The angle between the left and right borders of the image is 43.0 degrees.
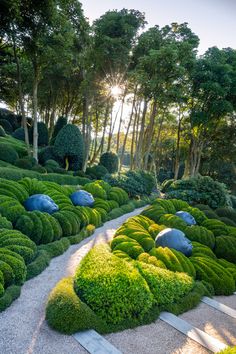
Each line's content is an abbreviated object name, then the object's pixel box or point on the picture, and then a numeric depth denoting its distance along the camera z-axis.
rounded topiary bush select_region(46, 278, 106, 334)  5.76
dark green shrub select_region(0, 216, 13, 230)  8.79
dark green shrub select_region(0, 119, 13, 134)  35.19
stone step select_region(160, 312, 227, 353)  5.86
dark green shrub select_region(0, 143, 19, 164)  20.05
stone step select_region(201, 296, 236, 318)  7.57
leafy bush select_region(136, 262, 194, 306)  7.20
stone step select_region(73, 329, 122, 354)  5.28
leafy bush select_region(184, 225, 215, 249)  11.98
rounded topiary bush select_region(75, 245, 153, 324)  6.32
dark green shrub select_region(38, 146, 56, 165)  25.67
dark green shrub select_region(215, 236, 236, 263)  11.58
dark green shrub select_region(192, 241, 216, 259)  10.54
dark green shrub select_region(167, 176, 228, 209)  19.34
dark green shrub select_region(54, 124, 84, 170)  25.58
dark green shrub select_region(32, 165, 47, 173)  19.44
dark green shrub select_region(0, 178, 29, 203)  10.83
